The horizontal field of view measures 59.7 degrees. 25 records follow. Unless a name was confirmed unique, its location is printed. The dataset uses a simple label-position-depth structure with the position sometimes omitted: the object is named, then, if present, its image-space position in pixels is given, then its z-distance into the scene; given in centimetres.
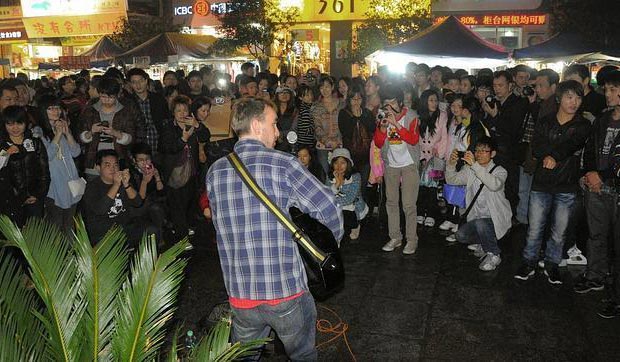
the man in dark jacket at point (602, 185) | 486
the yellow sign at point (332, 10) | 1827
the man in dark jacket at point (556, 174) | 523
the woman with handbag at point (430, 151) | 746
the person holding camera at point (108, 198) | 576
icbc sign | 2467
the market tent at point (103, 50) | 1826
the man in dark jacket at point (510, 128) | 697
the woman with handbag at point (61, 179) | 588
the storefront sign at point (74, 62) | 2030
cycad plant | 211
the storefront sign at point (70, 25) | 2898
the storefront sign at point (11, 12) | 3300
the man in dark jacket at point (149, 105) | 748
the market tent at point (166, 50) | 1540
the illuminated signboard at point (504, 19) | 1936
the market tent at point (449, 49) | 1030
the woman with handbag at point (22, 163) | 539
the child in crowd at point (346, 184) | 696
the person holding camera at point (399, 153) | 615
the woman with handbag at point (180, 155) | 677
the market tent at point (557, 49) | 1135
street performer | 282
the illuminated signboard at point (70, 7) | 2870
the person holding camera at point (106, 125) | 641
